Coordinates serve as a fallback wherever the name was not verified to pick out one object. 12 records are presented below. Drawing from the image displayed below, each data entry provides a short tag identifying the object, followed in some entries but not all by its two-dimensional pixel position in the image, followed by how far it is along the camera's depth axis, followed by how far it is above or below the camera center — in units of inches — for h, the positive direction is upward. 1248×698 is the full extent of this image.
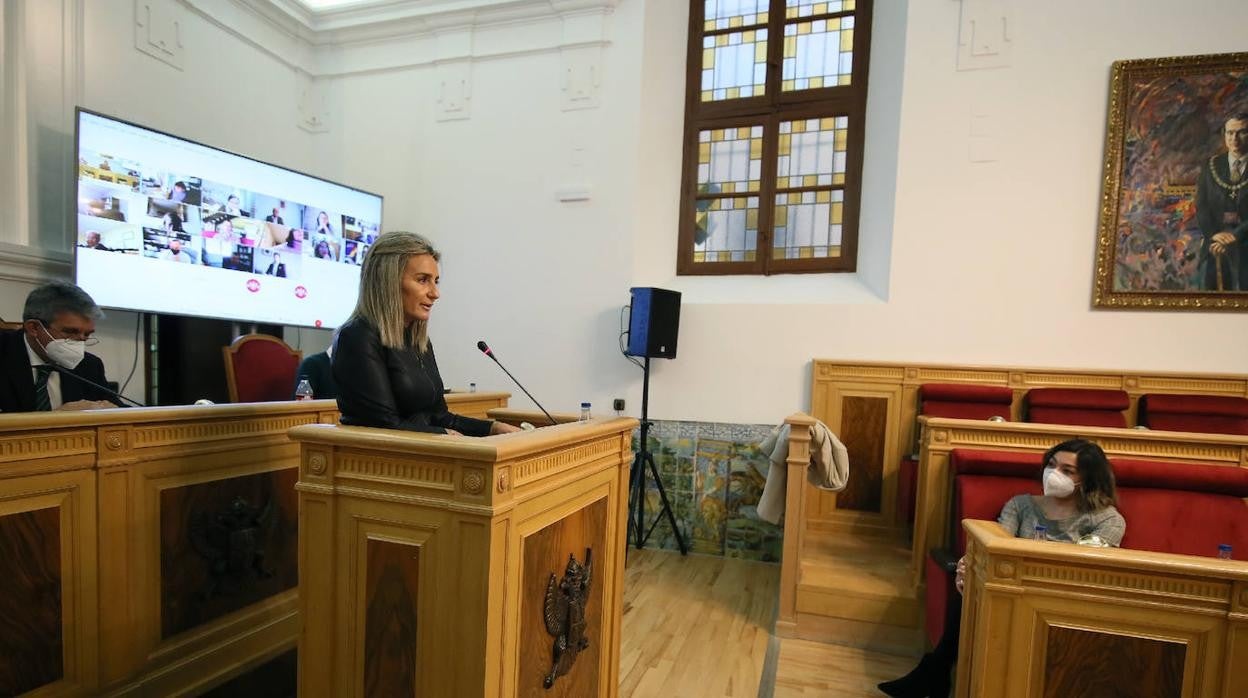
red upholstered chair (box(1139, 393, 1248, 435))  120.8 -13.9
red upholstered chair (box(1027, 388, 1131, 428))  127.6 -14.4
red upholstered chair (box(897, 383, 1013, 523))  133.3 -16.0
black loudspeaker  145.4 -0.1
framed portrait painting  130.3 +36.7
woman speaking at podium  55.4 -3.4
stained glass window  161.6 +55.5
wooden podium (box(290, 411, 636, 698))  46.5 -21.5
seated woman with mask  79.8 -24.7
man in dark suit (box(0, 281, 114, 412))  76.9 -7.5
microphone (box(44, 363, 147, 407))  72.9 -13.6
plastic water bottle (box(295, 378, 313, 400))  101.8 -15.3
